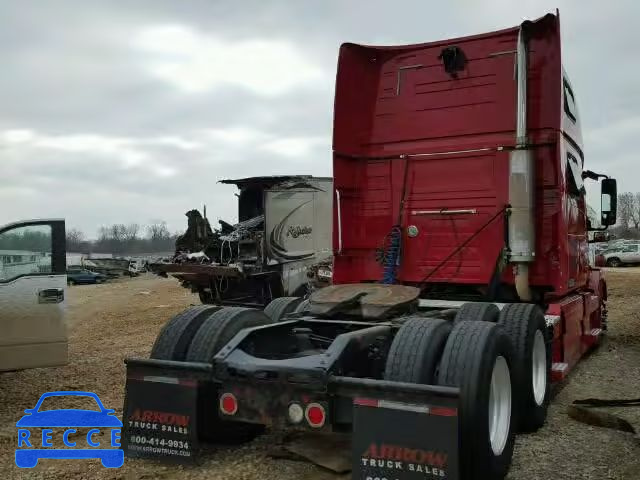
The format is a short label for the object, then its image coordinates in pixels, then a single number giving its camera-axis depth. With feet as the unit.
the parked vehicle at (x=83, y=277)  121.39
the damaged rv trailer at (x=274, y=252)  45.52
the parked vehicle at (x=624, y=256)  119.14
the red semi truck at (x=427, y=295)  11.98
